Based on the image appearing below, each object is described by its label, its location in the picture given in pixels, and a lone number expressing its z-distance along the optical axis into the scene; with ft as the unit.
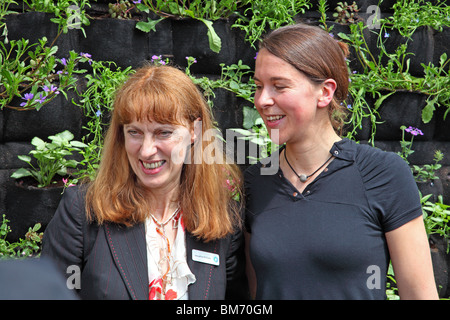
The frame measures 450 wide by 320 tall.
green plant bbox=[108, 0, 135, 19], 8.64
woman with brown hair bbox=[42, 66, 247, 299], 5.57
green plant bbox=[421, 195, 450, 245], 9.01
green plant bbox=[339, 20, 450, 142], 9.33
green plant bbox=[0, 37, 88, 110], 7.70
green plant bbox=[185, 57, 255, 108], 8.68
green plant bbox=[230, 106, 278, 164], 8.78
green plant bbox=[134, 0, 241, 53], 8.57
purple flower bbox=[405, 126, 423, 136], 9.30
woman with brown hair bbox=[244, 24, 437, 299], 5.57
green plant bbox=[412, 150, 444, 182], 9.48
